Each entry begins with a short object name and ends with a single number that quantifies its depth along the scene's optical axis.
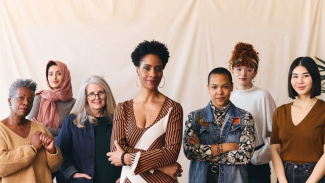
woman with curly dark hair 2.49
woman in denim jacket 2.79
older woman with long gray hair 3.08
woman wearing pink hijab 3.85
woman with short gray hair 2.75
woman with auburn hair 3.36
